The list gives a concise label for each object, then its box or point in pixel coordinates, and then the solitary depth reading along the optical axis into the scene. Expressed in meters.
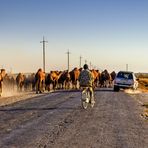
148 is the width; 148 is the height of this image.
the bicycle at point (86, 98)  22.30
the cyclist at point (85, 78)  22.67
